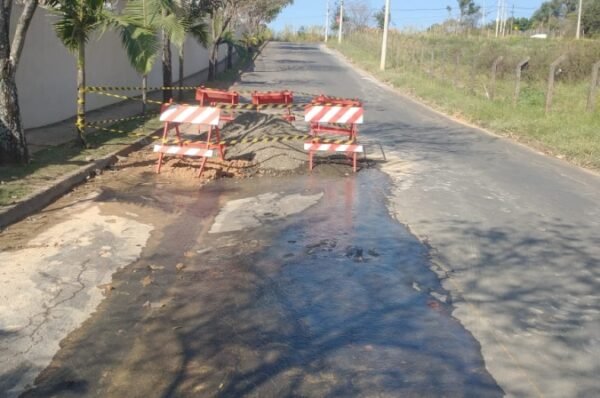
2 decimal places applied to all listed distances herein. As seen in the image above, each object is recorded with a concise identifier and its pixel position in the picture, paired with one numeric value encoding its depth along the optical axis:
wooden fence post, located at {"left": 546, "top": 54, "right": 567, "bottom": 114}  18.88
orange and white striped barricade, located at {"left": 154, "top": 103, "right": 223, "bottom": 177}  11.22
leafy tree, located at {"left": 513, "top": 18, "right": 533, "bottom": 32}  104.72
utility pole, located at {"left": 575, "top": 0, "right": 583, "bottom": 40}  63.04
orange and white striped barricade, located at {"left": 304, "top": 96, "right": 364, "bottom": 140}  11.77
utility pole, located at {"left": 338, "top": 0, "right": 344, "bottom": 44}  85.31
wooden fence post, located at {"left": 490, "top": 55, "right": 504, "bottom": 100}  23.56
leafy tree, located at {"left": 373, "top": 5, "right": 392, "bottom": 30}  107.69
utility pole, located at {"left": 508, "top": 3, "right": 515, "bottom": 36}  98.51
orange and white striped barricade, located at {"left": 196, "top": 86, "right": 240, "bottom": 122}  14.07
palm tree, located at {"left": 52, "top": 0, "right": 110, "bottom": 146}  11.45
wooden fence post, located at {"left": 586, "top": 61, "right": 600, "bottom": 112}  17.05
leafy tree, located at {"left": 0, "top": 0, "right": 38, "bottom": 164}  9.96
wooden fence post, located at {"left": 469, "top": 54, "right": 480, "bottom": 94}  26.81
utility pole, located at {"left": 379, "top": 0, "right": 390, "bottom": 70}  41.53
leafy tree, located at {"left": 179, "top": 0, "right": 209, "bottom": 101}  18.94
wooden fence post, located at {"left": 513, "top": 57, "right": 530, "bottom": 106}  21.28
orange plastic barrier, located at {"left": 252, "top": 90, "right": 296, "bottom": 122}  14.52
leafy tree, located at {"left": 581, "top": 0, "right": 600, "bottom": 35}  68.31
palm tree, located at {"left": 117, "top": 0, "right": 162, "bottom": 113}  12.19
